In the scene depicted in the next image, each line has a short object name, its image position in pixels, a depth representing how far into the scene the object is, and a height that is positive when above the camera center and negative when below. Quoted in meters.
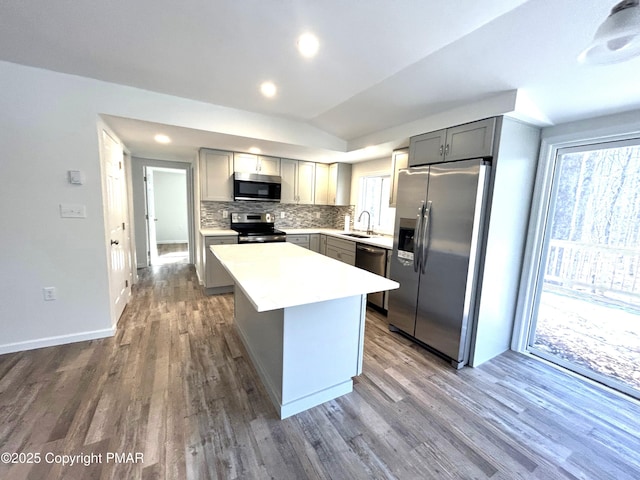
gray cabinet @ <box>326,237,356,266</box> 3.87 -0.63
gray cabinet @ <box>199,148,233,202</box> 3.93 +0.44
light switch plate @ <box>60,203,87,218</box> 2.40 -0.11
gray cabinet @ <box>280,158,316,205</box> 4.55 +0.46
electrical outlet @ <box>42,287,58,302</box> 2.42 -0.86
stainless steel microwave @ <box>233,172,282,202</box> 4.10 +0.30
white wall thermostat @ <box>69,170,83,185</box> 2.38 +0.20
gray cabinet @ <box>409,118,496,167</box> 2.19 +0.63
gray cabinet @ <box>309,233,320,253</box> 4.65 -0.59
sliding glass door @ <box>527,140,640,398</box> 2.25 -0.32
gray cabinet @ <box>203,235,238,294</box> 3.87 -0.97
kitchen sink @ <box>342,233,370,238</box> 4.33 -0.43
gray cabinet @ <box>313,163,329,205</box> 4.87 +0.43
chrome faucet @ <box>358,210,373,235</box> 4.55 -0.23
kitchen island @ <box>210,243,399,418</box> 1.60 -0.82
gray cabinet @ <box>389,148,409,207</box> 3.36 +0.58
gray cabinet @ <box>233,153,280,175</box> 4.14 +0.67
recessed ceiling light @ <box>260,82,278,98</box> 2.49 +1.13
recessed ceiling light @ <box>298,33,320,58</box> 1.83 +1.16
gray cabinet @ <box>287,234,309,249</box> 4.50 -0.54
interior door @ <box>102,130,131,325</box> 2.71 -0.26
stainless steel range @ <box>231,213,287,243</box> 4.08 -0.38
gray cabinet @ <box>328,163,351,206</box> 4.77 +0.45
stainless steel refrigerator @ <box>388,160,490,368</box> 2.25 -0.36
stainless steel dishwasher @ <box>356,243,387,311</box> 3.33 -0.68
